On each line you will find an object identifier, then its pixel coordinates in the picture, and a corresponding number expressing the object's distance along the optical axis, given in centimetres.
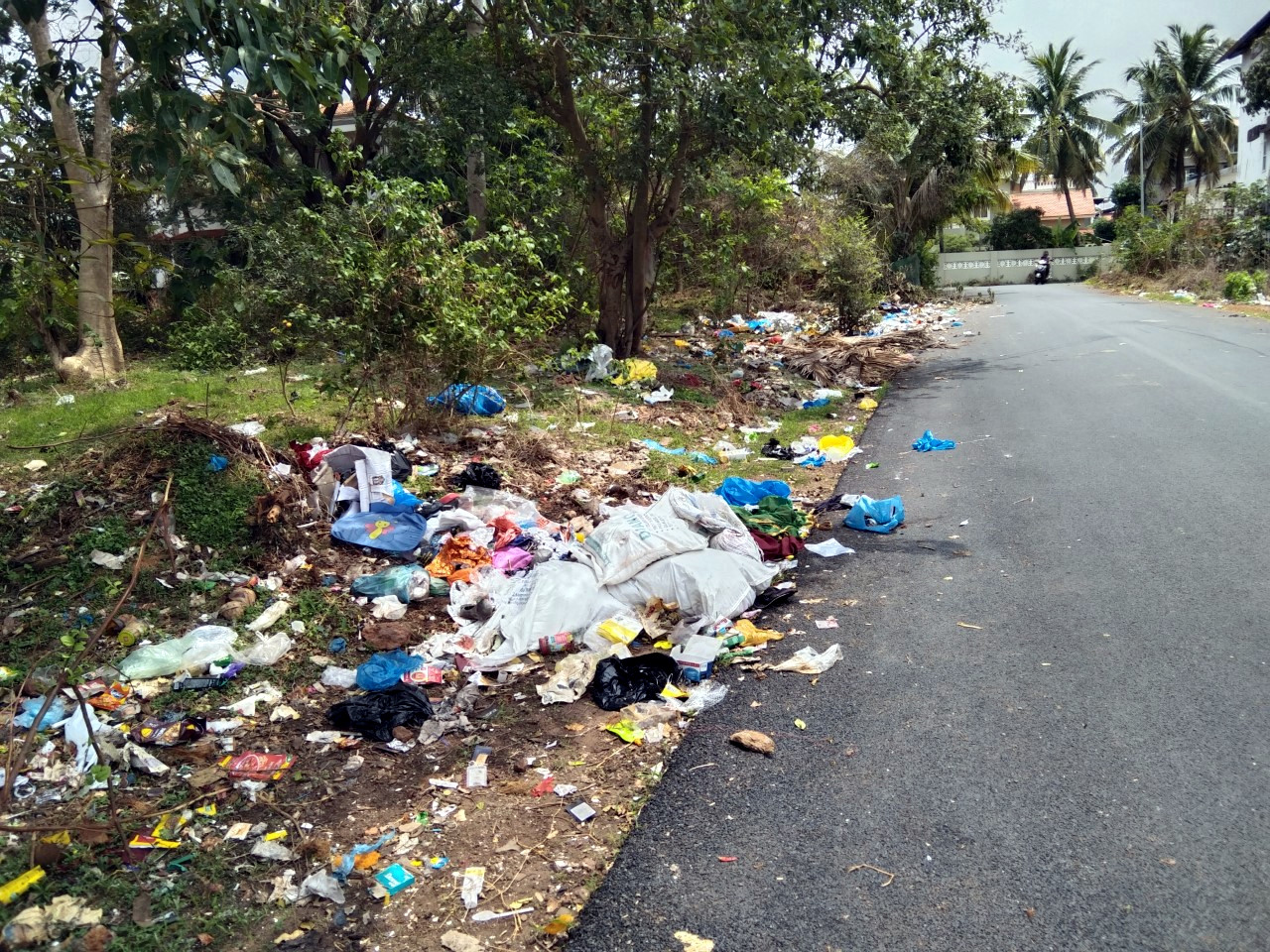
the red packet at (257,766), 347
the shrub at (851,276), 1762
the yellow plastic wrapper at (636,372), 1139
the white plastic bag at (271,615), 465
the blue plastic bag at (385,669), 420
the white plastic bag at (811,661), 406
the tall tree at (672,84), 913
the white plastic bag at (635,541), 490
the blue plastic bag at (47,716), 371
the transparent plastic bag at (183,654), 418
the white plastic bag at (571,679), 400
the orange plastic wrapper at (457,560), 536
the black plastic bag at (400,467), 661
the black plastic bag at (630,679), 395
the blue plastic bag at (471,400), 793
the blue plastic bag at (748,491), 659
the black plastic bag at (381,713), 381
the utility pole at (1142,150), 4019
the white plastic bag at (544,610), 452
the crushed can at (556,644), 450
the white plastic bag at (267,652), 435
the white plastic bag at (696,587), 474
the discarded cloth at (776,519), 586
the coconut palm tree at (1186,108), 3925
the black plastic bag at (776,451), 852
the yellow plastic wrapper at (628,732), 363
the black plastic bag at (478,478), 660
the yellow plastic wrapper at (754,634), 446
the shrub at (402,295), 707
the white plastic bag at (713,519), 529
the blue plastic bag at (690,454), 827
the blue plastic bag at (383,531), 560
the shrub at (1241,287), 1994
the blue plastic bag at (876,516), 608
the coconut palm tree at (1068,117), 4300
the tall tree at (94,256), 930
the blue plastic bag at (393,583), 511
